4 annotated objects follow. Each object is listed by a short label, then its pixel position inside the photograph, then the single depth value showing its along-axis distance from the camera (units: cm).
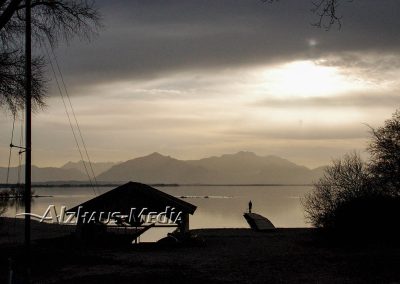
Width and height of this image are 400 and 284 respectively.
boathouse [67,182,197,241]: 3266
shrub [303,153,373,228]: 4316
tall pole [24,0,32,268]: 1496
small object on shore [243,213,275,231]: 4870
